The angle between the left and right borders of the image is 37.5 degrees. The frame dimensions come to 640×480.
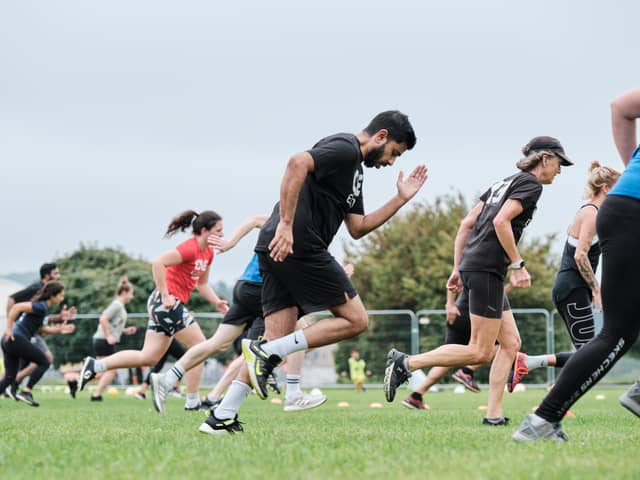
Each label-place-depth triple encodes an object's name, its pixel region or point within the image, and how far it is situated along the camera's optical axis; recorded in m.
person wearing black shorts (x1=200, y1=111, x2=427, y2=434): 5.73
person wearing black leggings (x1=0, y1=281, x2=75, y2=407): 14.41
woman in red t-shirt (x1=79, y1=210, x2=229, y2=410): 11.06
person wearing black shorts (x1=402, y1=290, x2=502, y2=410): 9.55
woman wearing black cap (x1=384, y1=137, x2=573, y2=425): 7.14
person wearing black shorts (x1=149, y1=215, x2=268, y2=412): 10.16
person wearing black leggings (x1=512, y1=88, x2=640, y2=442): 4.71
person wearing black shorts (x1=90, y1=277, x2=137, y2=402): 17.61
